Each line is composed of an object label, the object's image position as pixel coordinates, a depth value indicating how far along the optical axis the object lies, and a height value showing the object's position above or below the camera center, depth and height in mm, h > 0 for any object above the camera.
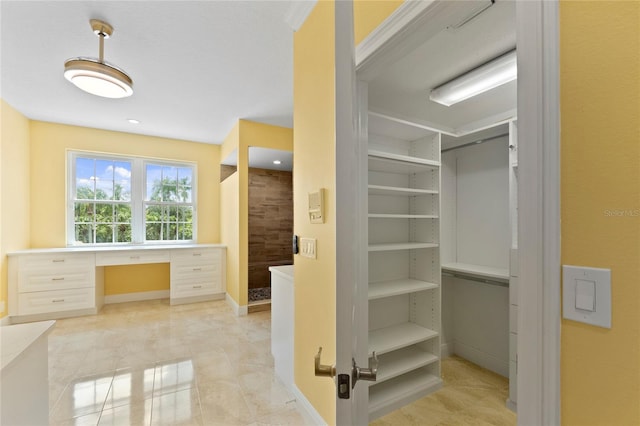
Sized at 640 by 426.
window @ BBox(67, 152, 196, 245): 4156 +211
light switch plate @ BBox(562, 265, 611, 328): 565 -176
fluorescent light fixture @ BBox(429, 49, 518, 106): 1547 +817
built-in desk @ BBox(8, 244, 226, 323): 3393 -864
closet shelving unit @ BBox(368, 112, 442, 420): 1996 -407
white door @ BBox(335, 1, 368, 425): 658 +10
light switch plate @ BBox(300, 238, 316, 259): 1680 -222
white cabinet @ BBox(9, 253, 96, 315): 3369 -901
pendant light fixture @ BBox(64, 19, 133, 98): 2022 +1105
